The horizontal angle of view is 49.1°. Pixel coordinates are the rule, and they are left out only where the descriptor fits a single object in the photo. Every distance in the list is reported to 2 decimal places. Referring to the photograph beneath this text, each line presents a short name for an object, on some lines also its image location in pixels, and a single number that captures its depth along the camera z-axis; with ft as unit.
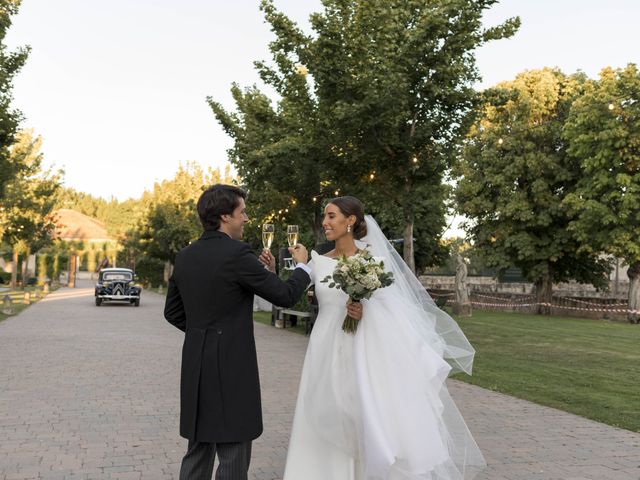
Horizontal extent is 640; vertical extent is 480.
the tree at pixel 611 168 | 104.06
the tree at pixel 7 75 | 59.00
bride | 15.01
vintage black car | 106.27
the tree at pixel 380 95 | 50.37
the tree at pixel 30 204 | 123.75
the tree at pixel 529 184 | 118.73
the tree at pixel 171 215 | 173.27
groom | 12.17
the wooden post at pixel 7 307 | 80.09
